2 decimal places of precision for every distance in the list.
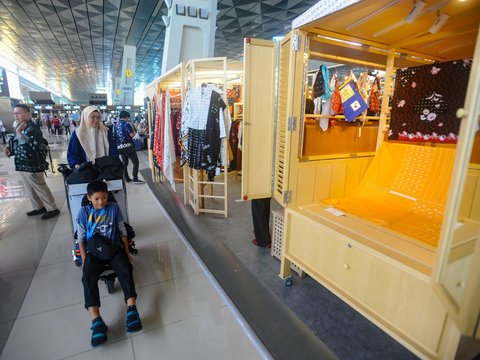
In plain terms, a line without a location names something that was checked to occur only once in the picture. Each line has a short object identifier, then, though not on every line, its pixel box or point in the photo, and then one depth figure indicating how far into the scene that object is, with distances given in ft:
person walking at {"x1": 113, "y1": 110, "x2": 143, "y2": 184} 17.65
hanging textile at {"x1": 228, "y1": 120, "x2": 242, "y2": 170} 18.86
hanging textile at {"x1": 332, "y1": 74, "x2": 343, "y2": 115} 7.80
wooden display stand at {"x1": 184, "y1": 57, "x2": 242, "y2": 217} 11.30
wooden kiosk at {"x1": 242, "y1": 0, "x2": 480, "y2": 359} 3.28
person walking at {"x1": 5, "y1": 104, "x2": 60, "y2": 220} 11.21
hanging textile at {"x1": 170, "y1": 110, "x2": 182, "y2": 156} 14.43
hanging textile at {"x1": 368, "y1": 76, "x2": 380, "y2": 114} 8.70
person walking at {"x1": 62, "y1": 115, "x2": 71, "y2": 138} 55.52
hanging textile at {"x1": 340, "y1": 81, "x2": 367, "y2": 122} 7.73
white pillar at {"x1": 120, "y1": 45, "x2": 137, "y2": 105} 39.27
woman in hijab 8.80
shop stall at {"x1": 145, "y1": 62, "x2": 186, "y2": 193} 13.52
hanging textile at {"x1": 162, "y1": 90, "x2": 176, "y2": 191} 13.34
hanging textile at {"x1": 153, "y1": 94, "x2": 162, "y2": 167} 15.27
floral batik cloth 6.79
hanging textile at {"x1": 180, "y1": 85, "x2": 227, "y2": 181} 10.73
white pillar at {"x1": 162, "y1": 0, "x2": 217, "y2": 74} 18.80
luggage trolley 8.00
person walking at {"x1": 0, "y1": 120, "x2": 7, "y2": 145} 39.34
